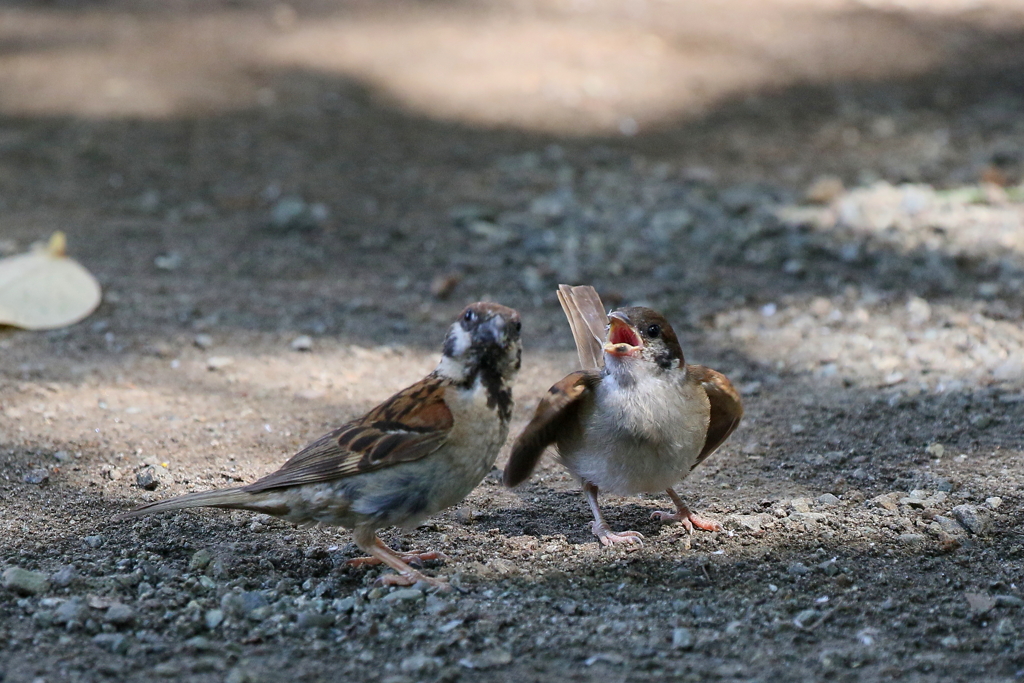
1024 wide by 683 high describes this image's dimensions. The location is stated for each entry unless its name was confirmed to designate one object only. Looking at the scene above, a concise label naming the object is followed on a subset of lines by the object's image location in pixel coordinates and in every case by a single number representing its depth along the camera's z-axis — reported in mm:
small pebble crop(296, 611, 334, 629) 7016
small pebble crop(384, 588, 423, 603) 7336
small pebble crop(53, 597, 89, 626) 6926
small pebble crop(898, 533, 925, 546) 7949
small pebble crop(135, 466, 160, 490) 8859
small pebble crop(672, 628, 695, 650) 6687
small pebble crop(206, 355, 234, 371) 11844
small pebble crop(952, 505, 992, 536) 8047
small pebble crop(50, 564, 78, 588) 7340
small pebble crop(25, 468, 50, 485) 8984
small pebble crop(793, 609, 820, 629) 6992
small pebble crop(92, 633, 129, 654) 6660
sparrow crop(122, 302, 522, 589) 7570
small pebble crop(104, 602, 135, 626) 6891
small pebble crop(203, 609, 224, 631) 6977
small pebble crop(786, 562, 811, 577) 7656
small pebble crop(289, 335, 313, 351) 12430
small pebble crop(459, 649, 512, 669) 6547
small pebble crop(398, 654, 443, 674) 6457
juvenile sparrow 8211
